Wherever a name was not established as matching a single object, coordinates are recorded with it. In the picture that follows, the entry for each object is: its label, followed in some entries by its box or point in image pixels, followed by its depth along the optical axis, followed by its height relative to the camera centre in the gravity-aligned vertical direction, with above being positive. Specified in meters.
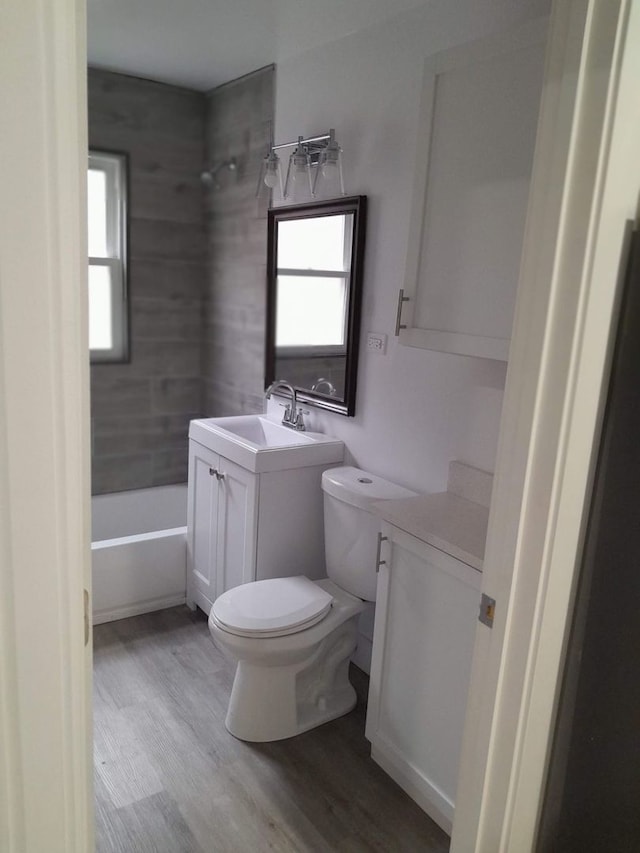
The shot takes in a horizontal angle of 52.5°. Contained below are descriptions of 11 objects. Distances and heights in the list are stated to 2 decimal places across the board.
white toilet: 2.13 -1.11
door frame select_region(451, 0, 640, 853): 1.02 -0.16
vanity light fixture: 2.54 +0.48
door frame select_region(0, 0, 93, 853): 0.68 -0.18
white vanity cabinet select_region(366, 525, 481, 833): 1.74 -1.05
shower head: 3.46 +0.59
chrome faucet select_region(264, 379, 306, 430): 2.89 -0.55
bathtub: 2.87 -1.32
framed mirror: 2.57 -0.04
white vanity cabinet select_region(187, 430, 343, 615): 2.52 -0.91
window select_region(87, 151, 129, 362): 3.44 +0.11
